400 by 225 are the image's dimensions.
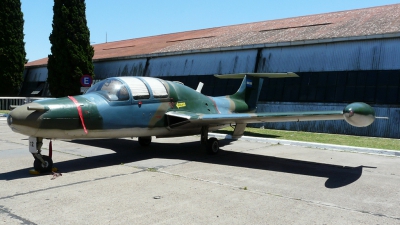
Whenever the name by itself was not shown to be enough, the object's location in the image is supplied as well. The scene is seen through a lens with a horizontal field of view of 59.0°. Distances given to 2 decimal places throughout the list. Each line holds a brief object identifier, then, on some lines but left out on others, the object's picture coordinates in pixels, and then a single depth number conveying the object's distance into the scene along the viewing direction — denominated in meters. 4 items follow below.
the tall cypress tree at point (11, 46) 30.59
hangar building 15.53
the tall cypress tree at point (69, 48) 27.94
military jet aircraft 7.08
